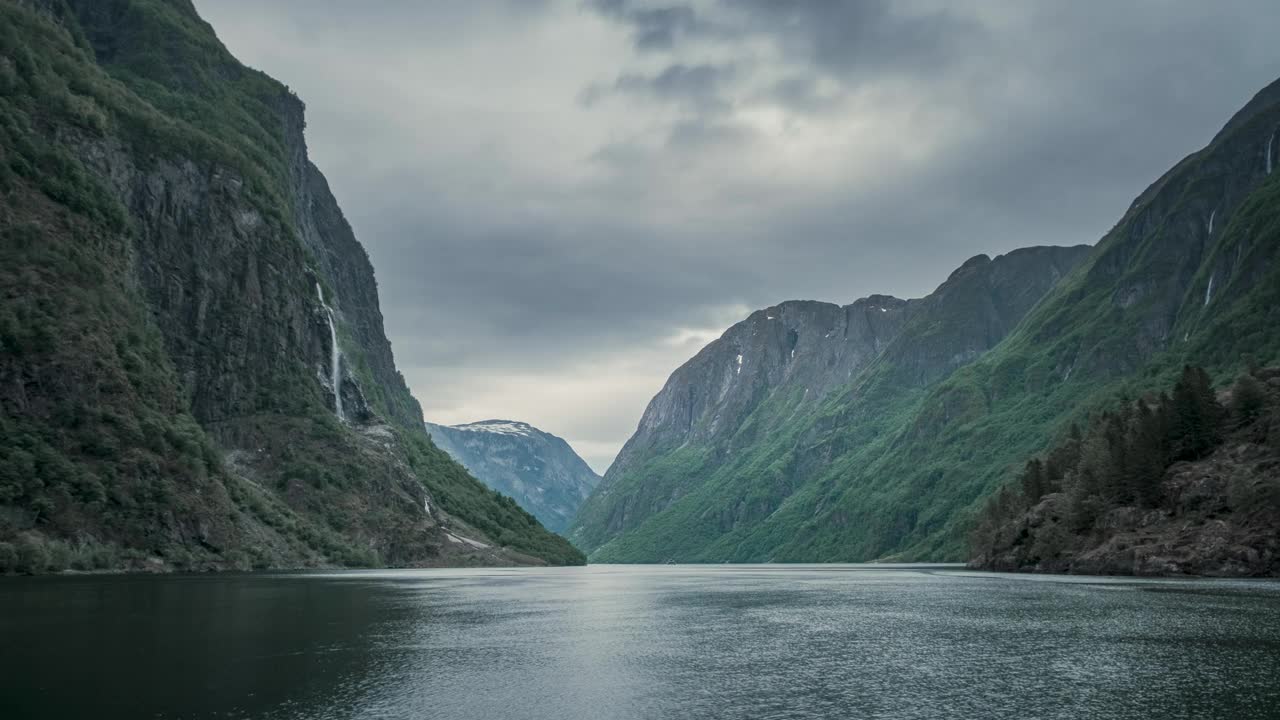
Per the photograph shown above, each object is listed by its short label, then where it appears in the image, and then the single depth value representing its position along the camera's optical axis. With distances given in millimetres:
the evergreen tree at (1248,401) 141375
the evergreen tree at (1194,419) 145875
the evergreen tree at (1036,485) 194625
